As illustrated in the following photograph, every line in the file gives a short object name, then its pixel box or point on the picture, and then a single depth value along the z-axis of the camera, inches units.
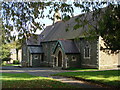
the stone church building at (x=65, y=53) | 1126.0
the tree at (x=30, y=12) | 327.9
